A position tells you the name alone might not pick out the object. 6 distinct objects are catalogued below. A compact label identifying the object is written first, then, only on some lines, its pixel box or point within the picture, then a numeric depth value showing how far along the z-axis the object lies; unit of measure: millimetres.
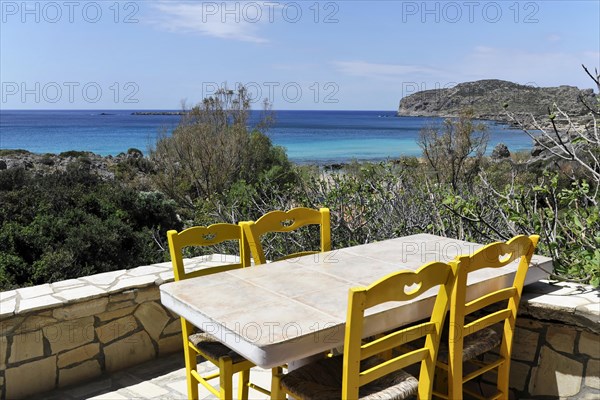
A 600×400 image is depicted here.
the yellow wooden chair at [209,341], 2340
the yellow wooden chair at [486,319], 2082
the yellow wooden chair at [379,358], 1751
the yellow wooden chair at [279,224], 2855
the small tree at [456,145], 13328
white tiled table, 1774
